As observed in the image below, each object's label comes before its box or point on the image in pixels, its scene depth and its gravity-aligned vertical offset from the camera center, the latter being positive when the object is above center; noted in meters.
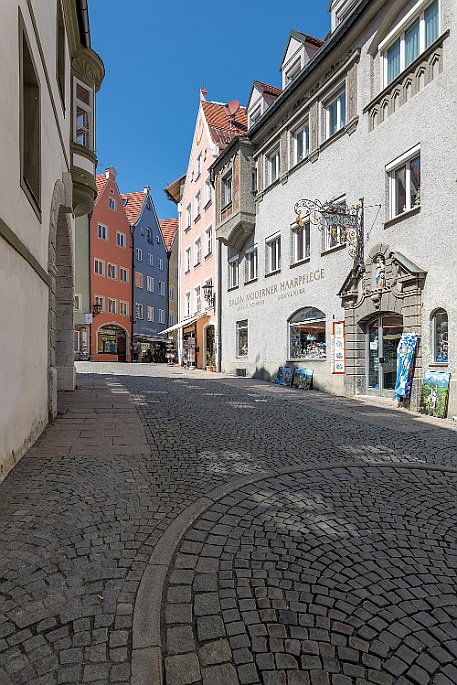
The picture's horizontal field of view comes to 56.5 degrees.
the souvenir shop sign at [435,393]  9.11 -0.94
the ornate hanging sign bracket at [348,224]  12.10 +3.65
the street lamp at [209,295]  23.62 +3.17
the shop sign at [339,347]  12.84 +0.12
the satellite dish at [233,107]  27.36 +15.73
